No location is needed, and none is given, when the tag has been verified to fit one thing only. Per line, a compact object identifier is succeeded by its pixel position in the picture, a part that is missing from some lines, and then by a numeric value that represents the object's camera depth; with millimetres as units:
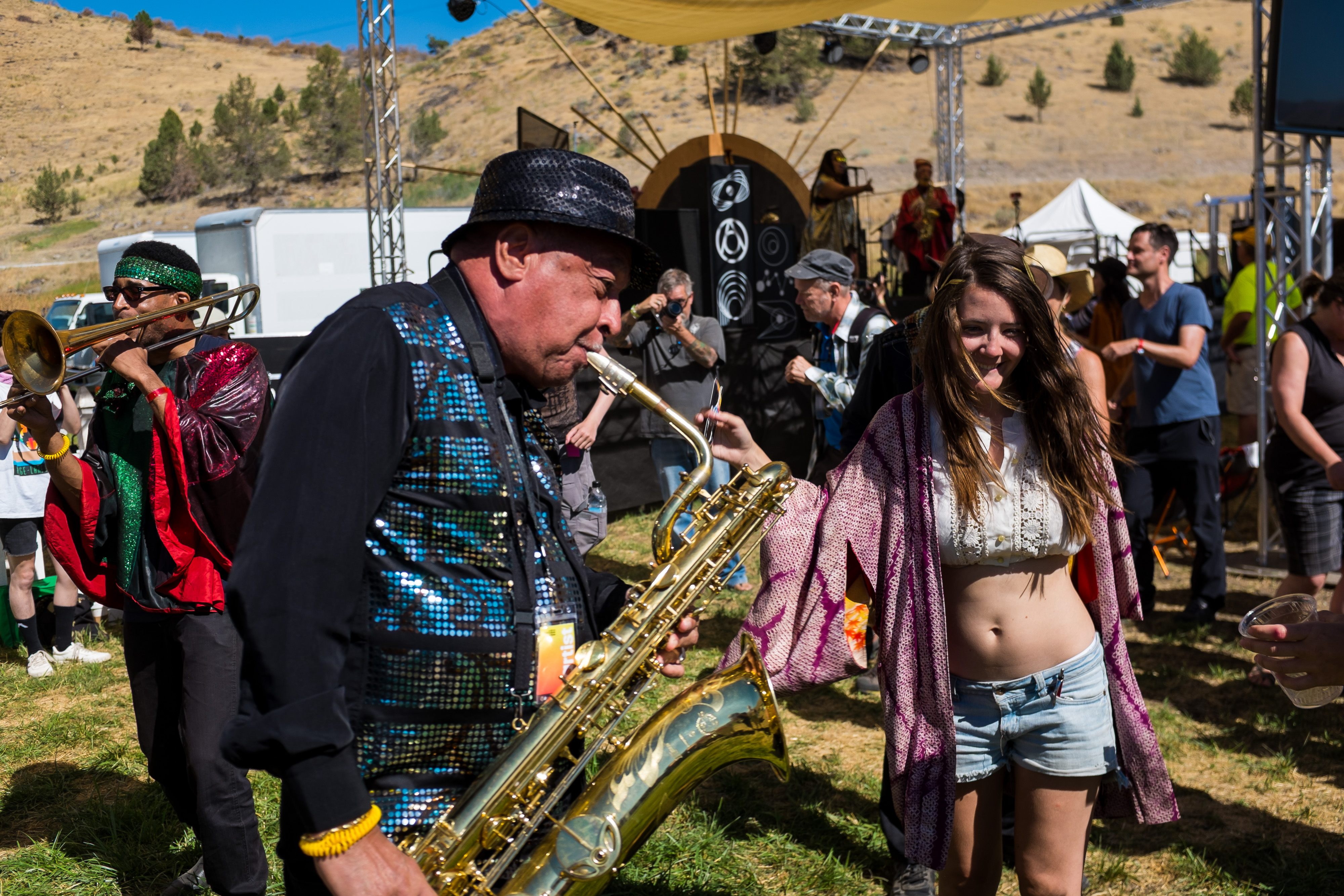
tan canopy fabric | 8727
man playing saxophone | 1315
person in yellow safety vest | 8328
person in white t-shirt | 5711
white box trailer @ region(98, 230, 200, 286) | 13578
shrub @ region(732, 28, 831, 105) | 48594
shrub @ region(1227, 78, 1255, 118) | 48906
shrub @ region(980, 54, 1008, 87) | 54812
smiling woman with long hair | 2383
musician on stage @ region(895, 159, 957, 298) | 13914
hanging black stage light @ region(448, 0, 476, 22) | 9734
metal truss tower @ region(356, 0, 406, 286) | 7633
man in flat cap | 5008
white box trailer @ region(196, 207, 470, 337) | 14102
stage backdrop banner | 9141
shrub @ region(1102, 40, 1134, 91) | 53781
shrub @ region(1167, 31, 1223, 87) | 54750
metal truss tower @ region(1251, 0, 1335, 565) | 6891
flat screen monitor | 6352
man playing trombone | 2893
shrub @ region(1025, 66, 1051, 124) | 50281
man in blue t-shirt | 5922
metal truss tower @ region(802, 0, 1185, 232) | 12359
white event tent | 20605
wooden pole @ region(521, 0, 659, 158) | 9461
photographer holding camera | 6469
